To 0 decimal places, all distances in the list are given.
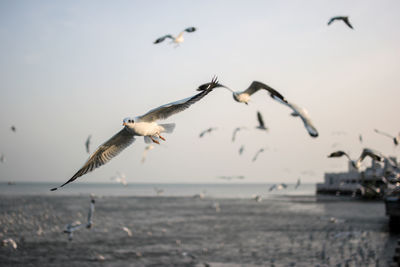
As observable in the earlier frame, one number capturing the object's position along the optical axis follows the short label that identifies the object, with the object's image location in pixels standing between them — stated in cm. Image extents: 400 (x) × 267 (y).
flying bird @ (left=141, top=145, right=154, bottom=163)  1764
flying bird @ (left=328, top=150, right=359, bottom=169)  973
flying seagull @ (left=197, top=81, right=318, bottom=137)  616
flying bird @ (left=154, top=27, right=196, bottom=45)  1290
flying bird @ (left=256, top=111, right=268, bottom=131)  1267
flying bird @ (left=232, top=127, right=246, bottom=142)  2164
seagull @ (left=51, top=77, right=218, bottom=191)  562
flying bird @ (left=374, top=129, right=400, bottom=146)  1176
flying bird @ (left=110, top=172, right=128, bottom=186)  2952
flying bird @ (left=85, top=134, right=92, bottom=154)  2041
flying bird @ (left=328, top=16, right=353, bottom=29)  1218
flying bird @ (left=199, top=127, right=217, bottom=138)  2178
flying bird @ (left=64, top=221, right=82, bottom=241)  1943
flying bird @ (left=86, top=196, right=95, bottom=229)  1960
